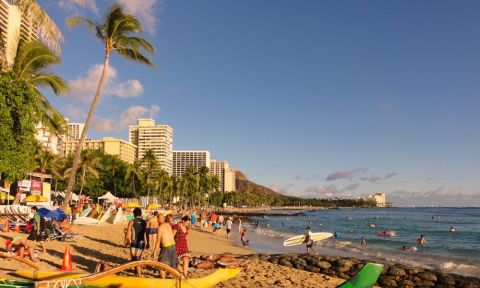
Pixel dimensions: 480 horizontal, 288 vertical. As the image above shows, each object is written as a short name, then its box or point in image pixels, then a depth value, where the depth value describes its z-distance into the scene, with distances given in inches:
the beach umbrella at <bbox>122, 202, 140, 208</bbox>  1501.0
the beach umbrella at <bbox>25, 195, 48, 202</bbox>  1169.4
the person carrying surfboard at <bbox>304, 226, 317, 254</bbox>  938.5
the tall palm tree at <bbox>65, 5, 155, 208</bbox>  860.6
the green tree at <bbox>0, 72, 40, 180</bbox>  721.0
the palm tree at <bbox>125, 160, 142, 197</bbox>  2864.2
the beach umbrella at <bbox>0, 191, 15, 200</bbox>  1353.3
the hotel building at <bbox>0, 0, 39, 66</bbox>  620.0
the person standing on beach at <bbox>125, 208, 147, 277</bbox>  418.5
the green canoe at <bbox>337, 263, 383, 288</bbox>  328.8
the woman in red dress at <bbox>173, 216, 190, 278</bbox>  415.8
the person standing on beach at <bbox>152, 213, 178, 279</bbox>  369.4
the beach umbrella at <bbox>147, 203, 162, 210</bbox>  1679.4
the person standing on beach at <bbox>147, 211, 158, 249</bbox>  445.4
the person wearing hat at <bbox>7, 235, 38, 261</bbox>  440.8
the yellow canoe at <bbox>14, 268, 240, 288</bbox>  315.2
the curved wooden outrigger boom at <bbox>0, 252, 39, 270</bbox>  279.5
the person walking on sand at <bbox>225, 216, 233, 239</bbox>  1302.5
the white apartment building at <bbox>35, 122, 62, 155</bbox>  5366.6
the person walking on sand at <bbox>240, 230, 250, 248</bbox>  1100.2
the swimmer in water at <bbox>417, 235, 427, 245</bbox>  1454.4
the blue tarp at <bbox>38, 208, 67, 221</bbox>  774.5
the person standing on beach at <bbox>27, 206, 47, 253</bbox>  568.3
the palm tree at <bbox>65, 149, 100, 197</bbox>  2410.2
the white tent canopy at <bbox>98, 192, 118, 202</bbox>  1928.3
